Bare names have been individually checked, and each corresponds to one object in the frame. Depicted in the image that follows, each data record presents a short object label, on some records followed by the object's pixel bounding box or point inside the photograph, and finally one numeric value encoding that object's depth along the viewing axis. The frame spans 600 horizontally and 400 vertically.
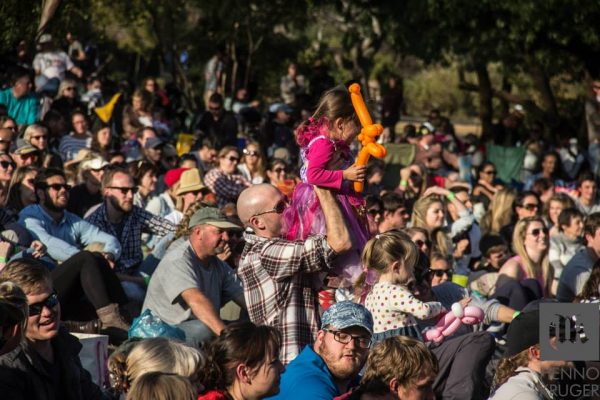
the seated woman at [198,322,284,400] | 9.87
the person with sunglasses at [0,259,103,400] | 10.52
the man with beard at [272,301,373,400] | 10.62
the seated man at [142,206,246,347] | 14.58
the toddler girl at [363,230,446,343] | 12.55
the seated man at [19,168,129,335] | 15.91
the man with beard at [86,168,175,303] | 19.08
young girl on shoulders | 11.05
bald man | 11.57
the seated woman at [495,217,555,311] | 18.91
